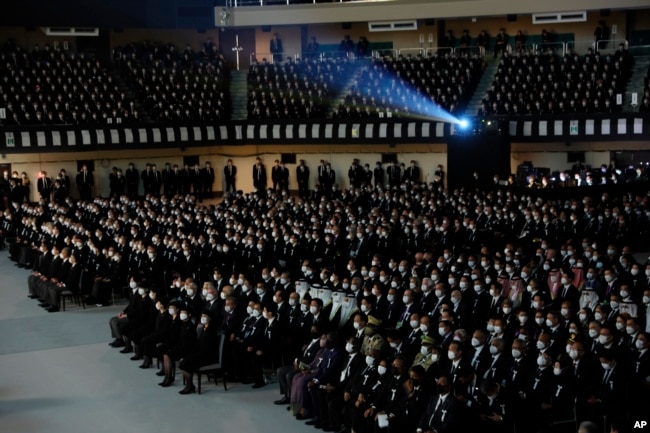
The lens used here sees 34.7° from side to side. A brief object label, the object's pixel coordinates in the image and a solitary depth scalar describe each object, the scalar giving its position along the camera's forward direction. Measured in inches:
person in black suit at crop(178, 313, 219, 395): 625.6
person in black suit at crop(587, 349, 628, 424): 482.6
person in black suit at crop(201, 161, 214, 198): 1533.0
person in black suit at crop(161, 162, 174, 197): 1499.8
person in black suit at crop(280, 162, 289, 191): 1523.1
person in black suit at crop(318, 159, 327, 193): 1508.4
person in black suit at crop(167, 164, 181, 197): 1503.4
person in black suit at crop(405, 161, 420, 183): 1490.8
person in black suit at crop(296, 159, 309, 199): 1528.1
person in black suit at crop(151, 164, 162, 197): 1496.1
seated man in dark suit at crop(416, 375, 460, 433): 471.8
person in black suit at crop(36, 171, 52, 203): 1428.4
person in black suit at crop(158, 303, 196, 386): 641.0
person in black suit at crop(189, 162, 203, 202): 1524.4
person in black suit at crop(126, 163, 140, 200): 1494.8
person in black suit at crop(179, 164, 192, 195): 1513.3
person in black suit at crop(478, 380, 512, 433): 479.8
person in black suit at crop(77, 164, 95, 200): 1480.1
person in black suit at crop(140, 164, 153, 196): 1492.4
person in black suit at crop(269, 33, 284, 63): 1726.1
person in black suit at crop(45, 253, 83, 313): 868.6
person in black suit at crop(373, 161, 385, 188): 1487.5
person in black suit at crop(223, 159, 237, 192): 1544.0
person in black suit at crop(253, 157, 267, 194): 1533.0
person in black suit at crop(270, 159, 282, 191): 1519.4
